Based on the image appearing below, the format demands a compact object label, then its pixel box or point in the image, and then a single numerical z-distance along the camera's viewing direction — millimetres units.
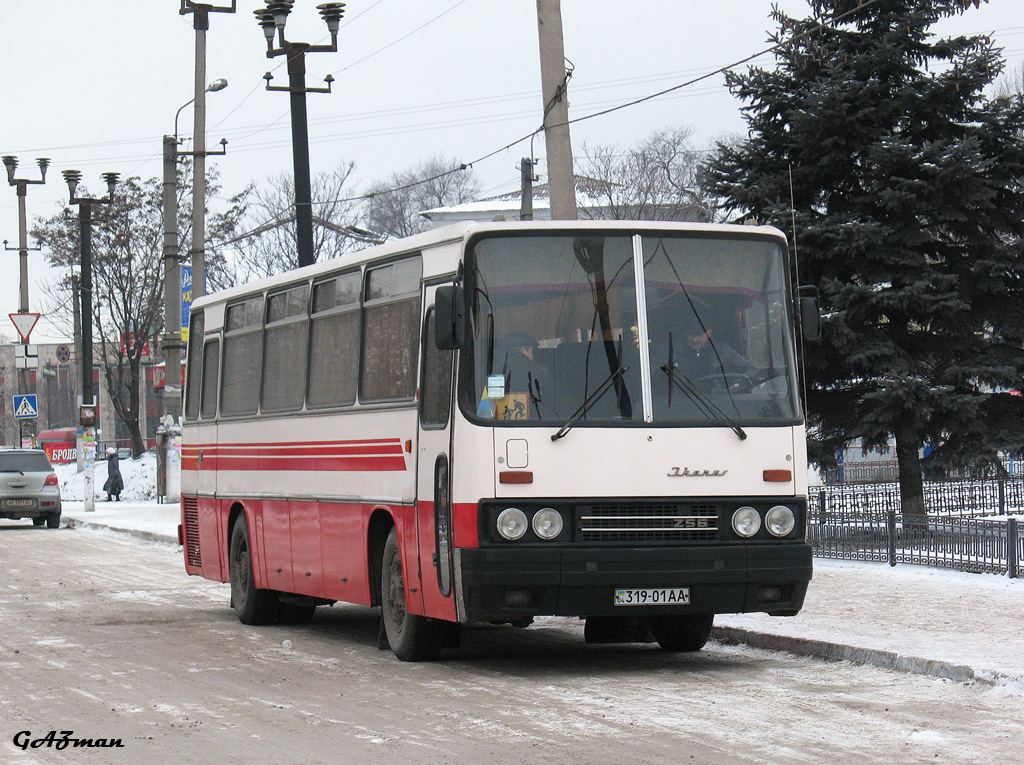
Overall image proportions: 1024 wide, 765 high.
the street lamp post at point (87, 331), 40250
